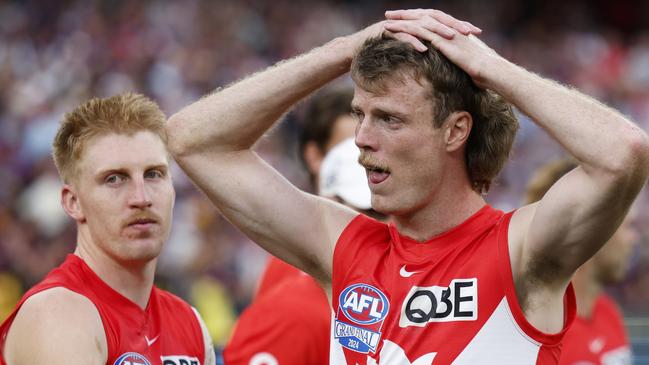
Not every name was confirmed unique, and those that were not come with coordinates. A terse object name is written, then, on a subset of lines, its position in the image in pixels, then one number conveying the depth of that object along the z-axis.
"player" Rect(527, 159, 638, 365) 12.56
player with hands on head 6.87
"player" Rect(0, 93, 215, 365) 8.01
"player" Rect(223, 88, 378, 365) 9.34
